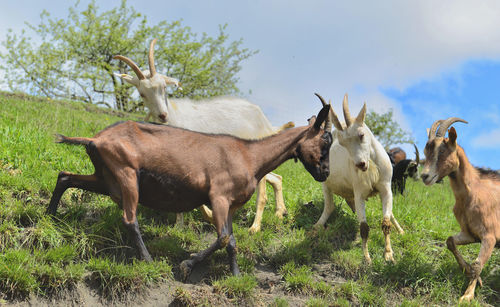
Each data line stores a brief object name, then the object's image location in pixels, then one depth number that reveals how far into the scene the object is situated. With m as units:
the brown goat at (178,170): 5.18
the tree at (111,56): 26.16
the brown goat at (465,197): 6.24
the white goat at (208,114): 7.07
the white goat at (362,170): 6.86
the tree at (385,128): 35.03
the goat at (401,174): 11.46
